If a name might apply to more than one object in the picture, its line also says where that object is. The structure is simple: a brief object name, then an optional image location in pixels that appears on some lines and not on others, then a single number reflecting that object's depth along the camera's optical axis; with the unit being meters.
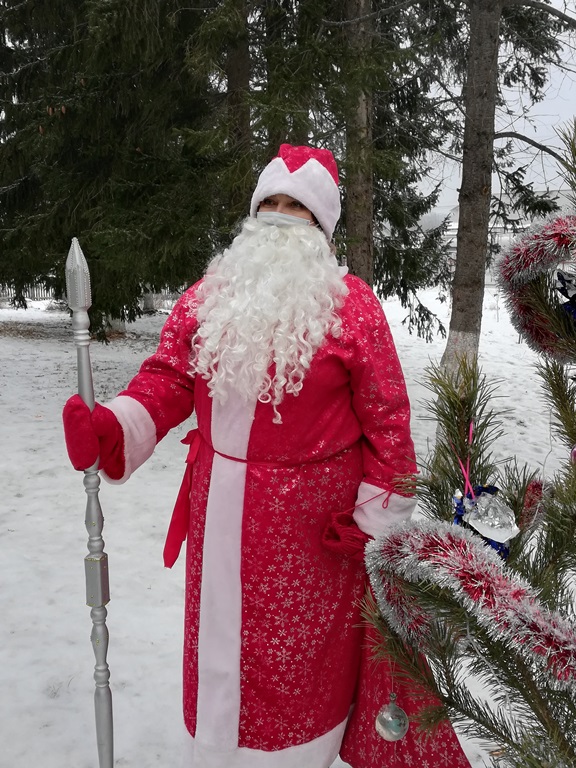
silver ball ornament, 1.71
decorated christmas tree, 0.97
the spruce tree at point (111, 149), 5.64
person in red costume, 1.77
